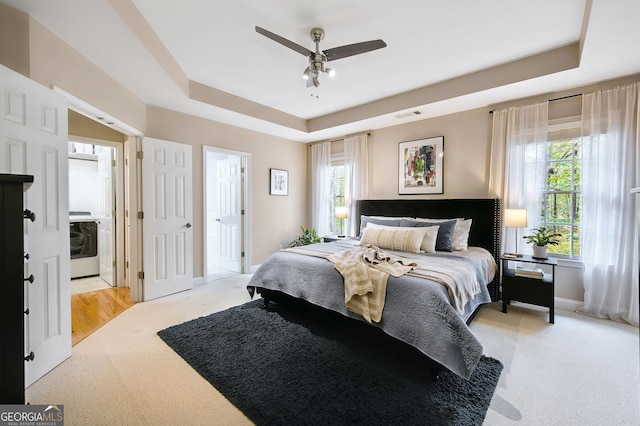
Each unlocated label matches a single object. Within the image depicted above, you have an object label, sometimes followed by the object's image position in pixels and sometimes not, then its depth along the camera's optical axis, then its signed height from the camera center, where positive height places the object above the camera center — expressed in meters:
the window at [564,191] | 3.24 +0.20
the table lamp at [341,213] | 4.89 -0.14
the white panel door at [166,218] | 3.53 -0.19
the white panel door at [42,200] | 1.75 +0.02
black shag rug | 1.62 -1.22
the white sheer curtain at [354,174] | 4.93 +0.57
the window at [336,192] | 5.42 +0.26
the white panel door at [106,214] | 4.13 -0.17
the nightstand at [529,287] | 2.92 -0.88
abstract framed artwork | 4.17 +0.63
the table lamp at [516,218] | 3.13 -0.13
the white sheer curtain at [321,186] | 5.50 +0.39
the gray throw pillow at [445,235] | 3.39 -0.36
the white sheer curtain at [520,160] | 3.33 +0.59
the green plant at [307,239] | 5.38 -0.67
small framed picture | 5.25 +0.45
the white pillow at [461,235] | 3.45 -0.37
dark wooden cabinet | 1.02 -0.32
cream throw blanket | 2.17 -0.60
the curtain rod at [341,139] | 4.93 +1.30
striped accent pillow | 3.27 -0.41
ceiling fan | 2.17 +1.29
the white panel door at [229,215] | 4.98 -0.19
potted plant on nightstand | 3.10 -0.39
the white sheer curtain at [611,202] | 2.81 +0.06
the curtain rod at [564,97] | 3.14 +1.29
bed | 1.80 -0.69
